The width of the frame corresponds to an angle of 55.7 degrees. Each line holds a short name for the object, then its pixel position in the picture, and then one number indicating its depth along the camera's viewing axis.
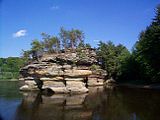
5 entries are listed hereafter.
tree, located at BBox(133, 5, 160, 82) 20.60
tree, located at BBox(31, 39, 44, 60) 29.17
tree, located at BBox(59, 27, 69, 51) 28.30
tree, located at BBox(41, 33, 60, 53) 28.00
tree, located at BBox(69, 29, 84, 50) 28.49
